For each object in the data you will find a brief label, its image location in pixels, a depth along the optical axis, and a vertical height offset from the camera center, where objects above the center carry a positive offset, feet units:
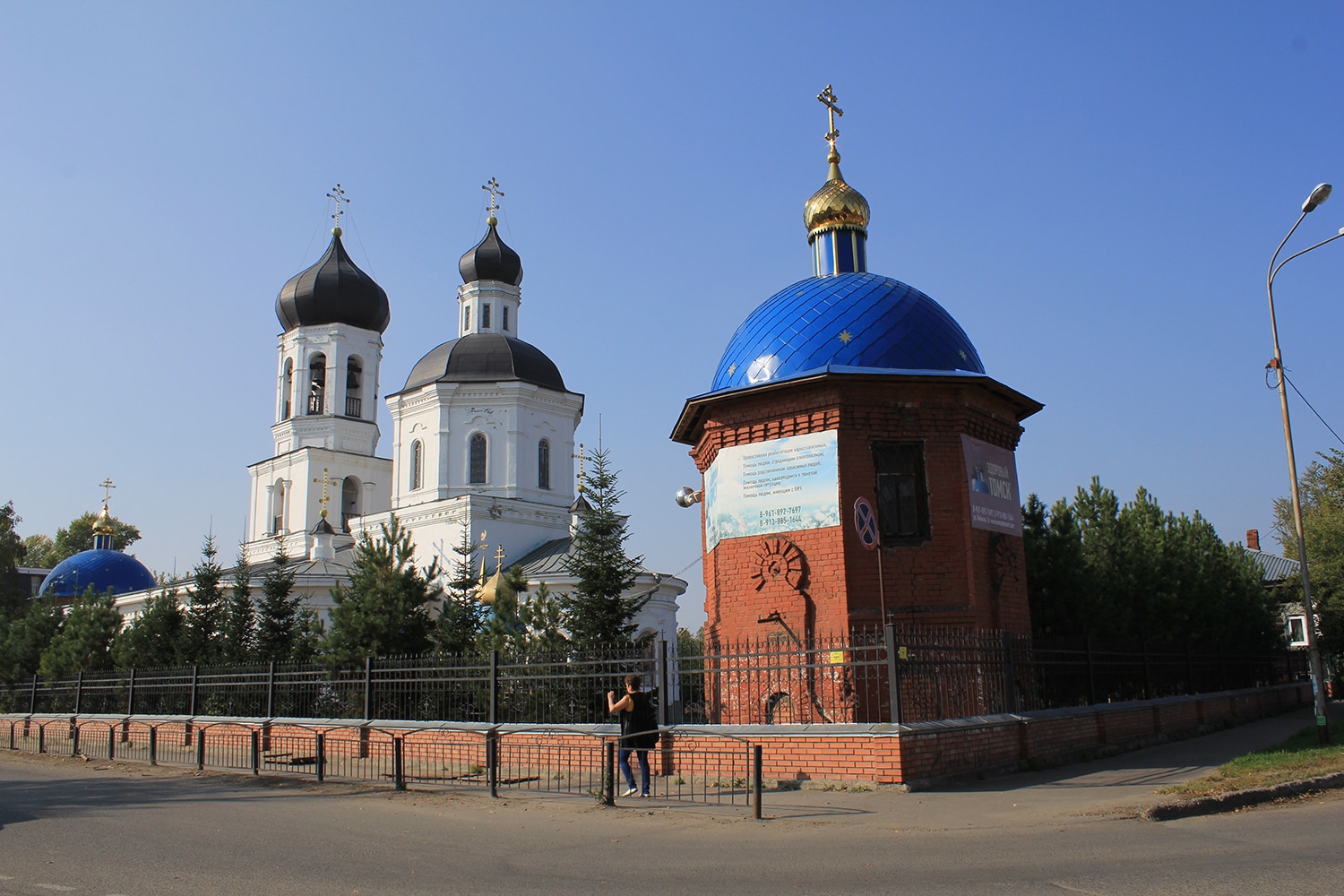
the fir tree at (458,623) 57.36 +1.99
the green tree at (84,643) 82.89 +2.01
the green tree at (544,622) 53.93 +1.84
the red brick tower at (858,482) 41.34 +6.89
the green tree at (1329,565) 85.87 +5.97
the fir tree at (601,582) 54.39 +3.83
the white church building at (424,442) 101.35 +23.14
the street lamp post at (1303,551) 43.21 +3.86
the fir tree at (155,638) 77.20 +2.13
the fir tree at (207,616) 74.95 +3.55
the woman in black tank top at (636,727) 32.68 -2.31
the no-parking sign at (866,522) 39.93 +4.85
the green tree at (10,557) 133.18 +14.45
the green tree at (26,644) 92.17 +2.28
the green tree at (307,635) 67.56 +1.83
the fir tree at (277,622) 73.46 +3.01
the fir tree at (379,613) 56.54 +2.64
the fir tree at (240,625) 72.79 +2.82
